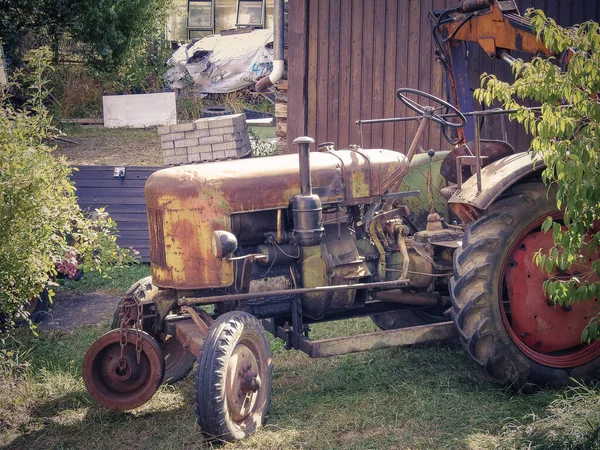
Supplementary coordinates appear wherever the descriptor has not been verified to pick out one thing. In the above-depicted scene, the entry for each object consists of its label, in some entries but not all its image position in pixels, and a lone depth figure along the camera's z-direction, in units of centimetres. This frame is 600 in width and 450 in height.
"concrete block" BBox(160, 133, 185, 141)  938
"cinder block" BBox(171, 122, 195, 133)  930
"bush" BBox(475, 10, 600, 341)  323
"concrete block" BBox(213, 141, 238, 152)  921
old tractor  419
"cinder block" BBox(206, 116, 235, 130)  922
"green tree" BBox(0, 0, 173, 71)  1405
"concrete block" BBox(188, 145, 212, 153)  935
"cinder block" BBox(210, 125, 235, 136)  923
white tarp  1609
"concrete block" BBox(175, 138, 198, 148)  938
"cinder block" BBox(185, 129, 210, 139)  932
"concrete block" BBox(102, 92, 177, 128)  1401
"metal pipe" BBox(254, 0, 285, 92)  828
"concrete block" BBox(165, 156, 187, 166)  941
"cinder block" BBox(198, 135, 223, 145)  927
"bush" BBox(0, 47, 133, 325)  447
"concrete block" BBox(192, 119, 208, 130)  926
